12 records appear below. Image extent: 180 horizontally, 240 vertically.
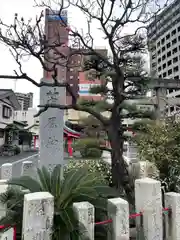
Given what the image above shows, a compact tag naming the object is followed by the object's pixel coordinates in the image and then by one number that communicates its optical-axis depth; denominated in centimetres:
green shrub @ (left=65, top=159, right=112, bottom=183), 526
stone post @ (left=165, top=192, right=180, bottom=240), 276
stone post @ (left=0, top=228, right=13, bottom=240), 202
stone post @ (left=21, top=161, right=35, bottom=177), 528
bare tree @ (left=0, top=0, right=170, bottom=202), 438
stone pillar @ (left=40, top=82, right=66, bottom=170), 552
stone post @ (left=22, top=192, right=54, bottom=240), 199
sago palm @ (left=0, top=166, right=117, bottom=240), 221
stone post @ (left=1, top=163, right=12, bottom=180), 485
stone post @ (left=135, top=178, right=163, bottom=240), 266
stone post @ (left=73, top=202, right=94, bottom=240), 221
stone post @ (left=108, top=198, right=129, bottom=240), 234
